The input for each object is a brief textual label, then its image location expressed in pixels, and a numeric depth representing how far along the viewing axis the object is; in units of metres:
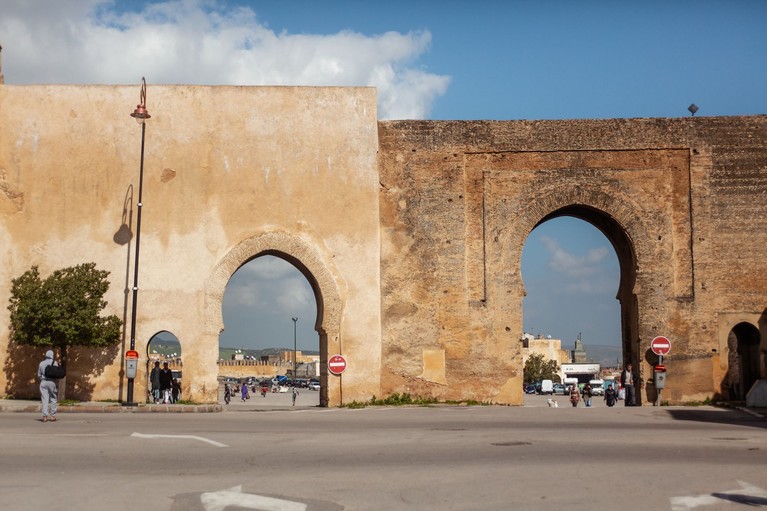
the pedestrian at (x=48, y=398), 15.81
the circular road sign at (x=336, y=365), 23.42
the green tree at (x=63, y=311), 21.83
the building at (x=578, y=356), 127.75
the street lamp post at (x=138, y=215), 21.66
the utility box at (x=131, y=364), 21.66
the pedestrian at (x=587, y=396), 39.66
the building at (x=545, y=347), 112.25
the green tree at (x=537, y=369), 94.88
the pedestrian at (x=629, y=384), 24.22
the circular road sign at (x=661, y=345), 23.28
